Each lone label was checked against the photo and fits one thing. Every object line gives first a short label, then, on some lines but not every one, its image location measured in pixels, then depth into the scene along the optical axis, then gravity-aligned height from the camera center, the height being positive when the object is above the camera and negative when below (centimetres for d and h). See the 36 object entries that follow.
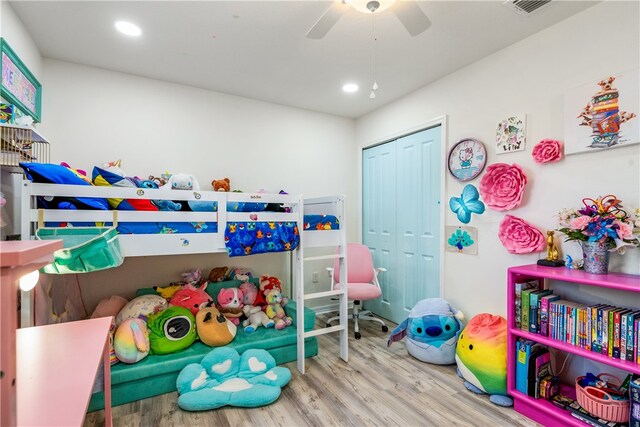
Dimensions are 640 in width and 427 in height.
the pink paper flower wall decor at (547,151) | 209 +44
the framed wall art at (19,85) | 181 +86
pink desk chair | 322 -64
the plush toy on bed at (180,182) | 245 +26
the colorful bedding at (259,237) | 217 -16
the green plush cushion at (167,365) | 201 -104
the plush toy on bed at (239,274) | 304 -58
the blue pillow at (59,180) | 164 +19
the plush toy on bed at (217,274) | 301 -56
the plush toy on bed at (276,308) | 278 -85
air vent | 183 +125
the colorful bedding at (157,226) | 178 -7
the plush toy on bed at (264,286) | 293 -68
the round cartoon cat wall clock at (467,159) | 256 +48
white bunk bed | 166 -2
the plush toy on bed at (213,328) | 239 -87
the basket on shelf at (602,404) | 160 -99
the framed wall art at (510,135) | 230 +61
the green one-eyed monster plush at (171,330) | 224 -85
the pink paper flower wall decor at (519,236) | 218 -15
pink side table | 48 -44
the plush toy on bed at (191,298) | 256 -69
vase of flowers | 172 -8
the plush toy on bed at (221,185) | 303 +30
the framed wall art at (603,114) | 178 +62
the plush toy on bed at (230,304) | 275 -79
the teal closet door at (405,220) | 303 -5
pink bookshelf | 160 -73
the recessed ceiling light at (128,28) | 209 +127
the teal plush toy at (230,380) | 196 -113
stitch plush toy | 253 -96
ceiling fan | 154 +103
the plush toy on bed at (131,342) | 204 -84
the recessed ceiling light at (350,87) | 306 +128
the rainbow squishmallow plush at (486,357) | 205 -97
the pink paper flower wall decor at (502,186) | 227 +23
